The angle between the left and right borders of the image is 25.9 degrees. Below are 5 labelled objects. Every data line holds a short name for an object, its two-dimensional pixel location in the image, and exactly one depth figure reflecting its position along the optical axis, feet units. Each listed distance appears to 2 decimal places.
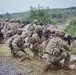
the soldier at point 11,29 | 36.70
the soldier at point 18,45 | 25.59
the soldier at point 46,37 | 20.19
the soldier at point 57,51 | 19.04
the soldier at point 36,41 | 22.82
